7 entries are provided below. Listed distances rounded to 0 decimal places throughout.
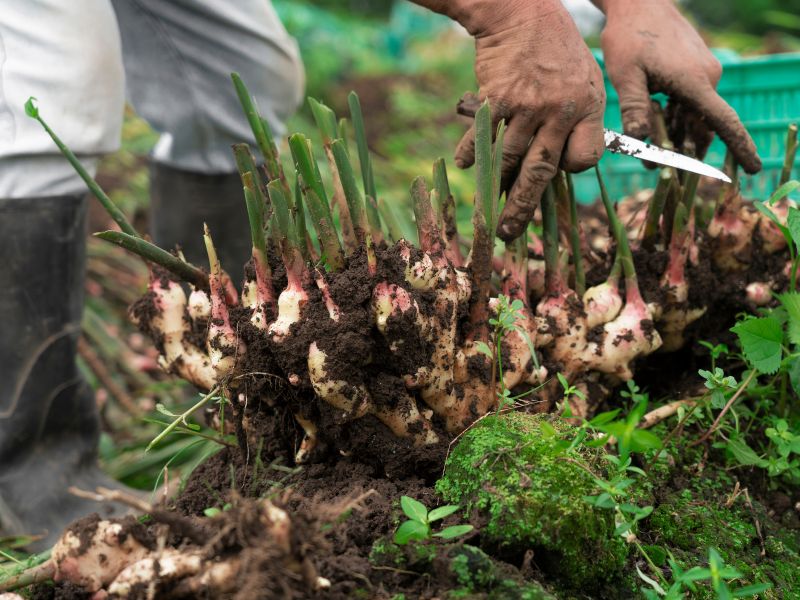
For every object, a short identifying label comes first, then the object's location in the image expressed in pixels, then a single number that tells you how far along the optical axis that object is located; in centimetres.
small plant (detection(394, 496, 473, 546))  99
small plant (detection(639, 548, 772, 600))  90
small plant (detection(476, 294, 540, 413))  123
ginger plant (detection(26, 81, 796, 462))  118
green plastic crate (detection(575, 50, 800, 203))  235
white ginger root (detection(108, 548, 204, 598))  92
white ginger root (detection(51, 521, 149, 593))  99
